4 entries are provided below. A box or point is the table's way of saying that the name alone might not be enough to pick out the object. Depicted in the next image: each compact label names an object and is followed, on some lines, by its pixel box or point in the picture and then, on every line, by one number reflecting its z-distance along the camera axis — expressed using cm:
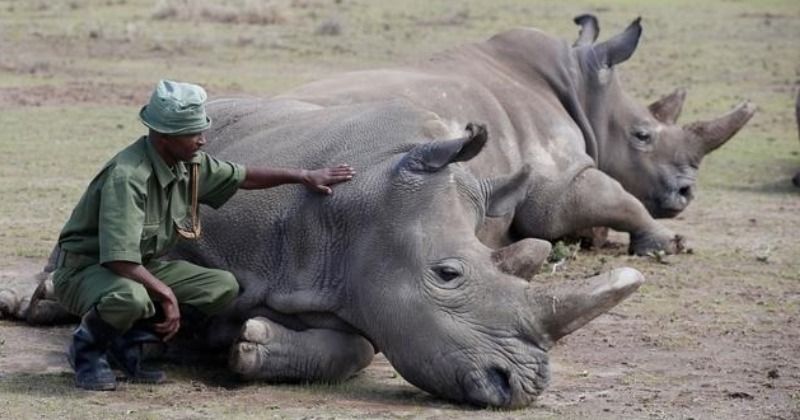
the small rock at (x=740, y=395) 1424
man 1341
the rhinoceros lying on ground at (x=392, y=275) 1349
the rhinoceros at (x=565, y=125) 1945
